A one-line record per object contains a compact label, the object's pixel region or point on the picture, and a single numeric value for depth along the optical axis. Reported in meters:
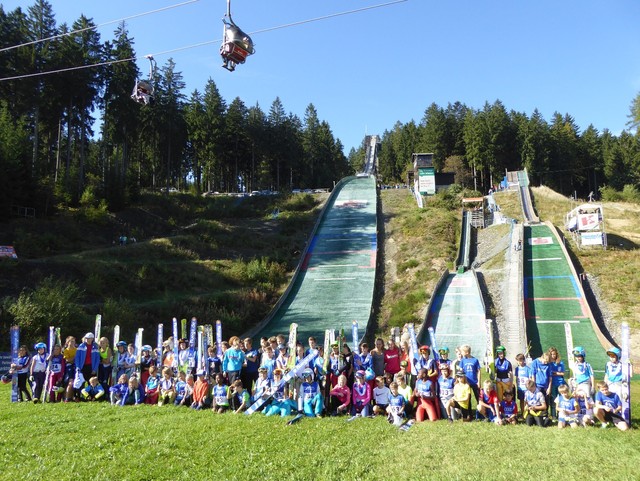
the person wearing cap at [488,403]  9.73
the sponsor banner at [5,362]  16.27
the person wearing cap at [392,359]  11.52
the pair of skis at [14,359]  12.30
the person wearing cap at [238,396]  10.85
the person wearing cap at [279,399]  10.48
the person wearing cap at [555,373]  10.15
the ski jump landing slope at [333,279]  25.61
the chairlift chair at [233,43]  10.10
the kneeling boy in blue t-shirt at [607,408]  9.02
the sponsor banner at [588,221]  32.03
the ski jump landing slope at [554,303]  20.03
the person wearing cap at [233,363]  11.88
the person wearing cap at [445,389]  10.05
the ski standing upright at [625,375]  8.98
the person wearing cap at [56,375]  12.20
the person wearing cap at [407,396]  10.25
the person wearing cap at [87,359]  12.57
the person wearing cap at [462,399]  9.88
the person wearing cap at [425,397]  10.03
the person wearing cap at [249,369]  11.99
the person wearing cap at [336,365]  11.17
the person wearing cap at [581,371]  9.73
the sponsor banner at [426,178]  58.94
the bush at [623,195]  58.51
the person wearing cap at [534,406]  9.42
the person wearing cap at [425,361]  10.62
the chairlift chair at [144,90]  11.78
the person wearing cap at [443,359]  10.61
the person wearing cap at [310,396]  10.41
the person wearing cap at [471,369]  10.38
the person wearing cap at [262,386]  10.78
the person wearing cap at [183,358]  12.77
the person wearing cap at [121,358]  13.02
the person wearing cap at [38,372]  12.42
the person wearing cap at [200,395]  11.30
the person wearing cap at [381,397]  10.48
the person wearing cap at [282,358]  11.45
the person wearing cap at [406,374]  10.82
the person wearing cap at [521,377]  9.94
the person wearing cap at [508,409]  9.58
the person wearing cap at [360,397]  10.44
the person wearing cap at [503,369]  10.19
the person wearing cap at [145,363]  12.76
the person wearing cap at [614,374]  9.19
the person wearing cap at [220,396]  10.90
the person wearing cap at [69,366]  12.19
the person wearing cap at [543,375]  9.98
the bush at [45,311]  19.94
